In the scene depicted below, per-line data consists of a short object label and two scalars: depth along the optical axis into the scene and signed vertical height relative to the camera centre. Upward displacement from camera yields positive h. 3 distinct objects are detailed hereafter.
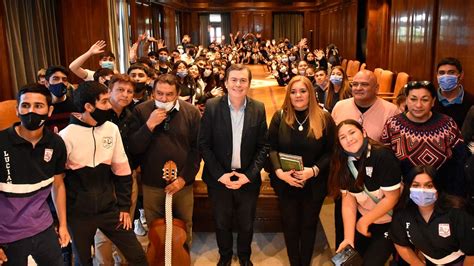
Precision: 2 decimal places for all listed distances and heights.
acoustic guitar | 2.78 -1.16
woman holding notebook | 2.79 -0.67
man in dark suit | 2.86 -0.60
